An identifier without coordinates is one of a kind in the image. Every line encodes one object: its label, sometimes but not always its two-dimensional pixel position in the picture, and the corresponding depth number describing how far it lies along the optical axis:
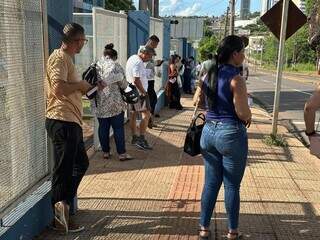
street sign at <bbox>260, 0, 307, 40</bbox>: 6.12
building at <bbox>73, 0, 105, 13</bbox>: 10.41
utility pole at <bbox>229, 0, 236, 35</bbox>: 26.19
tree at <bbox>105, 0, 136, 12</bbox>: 27.06
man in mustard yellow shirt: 2.77
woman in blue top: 2.70
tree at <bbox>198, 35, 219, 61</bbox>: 36.71
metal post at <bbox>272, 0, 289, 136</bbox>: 6.09
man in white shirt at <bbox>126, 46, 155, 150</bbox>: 5.27
